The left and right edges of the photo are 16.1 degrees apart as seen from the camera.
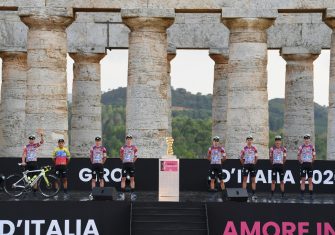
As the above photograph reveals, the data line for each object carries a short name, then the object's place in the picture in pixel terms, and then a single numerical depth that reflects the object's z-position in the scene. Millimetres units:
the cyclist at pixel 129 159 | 53156
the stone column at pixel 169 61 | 75062
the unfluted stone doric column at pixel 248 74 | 63562
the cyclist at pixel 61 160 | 53375
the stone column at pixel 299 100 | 75312
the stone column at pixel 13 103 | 75688
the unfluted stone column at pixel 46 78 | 64062
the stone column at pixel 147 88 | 64125
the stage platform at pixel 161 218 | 43688
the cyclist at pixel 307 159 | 53781
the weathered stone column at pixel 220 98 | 76750
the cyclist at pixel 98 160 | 53656
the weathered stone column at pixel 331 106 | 65438
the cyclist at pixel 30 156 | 53938
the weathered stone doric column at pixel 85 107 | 76288
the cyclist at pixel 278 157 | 53688
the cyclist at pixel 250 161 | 53938
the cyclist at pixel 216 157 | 54875
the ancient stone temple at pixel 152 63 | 63688
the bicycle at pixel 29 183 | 53000
